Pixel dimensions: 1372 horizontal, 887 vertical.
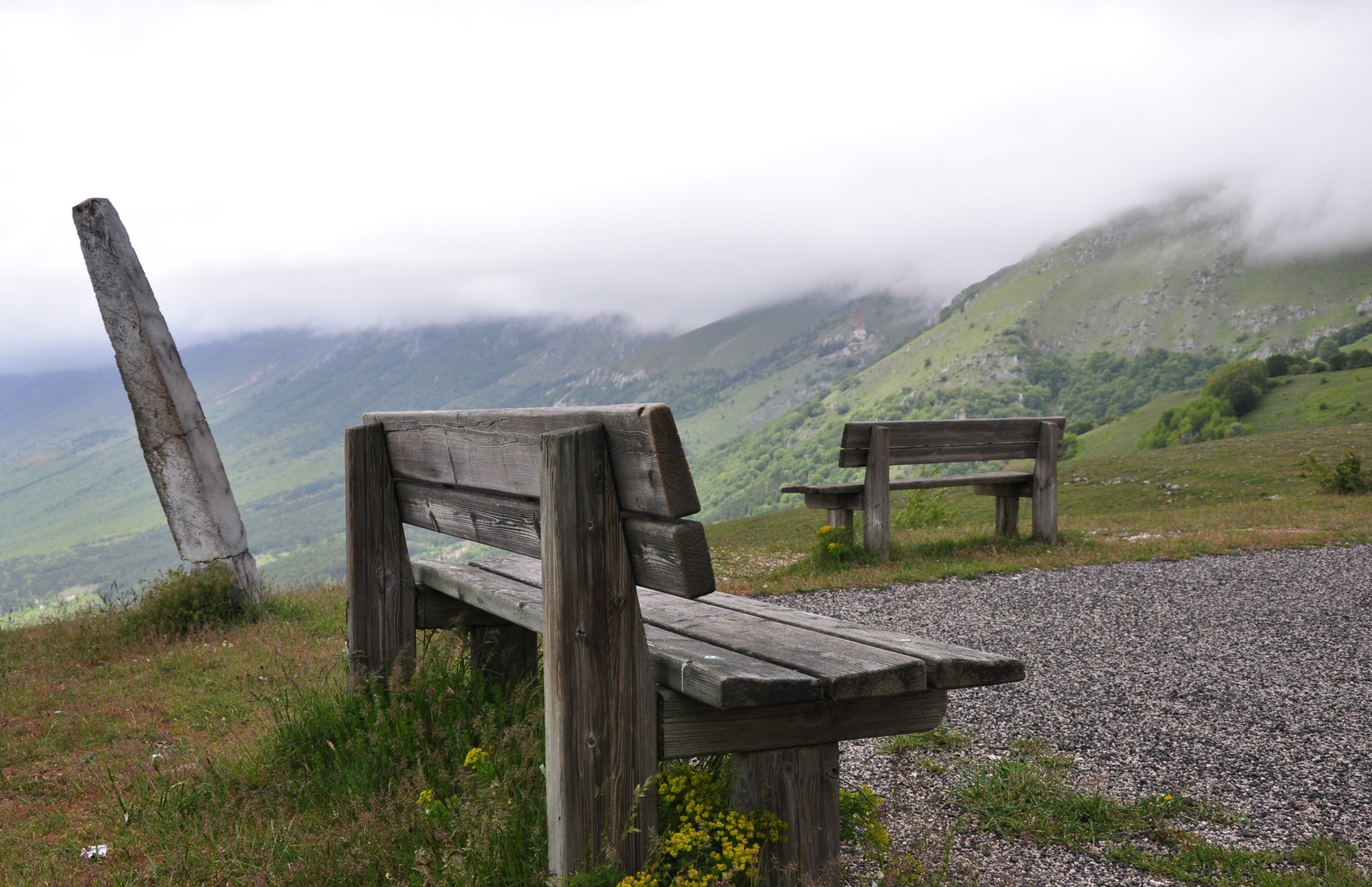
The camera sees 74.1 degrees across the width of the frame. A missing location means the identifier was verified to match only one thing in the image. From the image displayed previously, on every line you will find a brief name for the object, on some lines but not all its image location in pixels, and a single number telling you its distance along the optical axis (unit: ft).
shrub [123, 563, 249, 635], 24.23
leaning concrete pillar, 25.84
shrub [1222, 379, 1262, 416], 225.35
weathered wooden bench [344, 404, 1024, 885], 7.00
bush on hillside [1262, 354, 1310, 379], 248.93
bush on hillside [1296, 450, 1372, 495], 56.34
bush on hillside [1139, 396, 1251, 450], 211.20
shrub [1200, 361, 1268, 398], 232.12
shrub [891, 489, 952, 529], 44.70
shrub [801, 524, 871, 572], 31.37
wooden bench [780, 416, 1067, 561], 31.14
